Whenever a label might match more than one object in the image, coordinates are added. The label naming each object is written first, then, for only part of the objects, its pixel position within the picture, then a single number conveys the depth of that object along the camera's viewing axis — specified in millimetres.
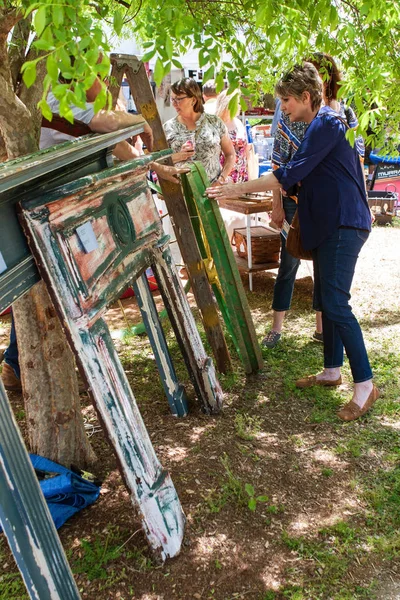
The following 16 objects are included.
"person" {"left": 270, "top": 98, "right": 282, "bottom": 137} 5020
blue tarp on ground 2582
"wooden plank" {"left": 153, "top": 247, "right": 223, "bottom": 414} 3418
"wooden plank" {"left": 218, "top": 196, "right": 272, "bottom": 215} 5777
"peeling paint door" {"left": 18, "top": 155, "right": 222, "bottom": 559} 2035
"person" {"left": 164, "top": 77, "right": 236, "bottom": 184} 5113
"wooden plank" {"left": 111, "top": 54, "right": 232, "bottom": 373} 3773
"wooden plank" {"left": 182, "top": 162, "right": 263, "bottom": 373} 3809
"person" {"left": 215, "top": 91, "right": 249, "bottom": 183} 7305
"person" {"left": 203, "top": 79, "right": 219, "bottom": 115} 7033
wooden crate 6219
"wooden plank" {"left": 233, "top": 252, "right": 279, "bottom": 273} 6168
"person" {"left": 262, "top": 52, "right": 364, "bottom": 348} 3879
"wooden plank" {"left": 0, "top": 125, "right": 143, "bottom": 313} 1741
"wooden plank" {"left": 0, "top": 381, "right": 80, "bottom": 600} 1689
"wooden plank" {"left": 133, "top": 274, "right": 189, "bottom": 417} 3271
